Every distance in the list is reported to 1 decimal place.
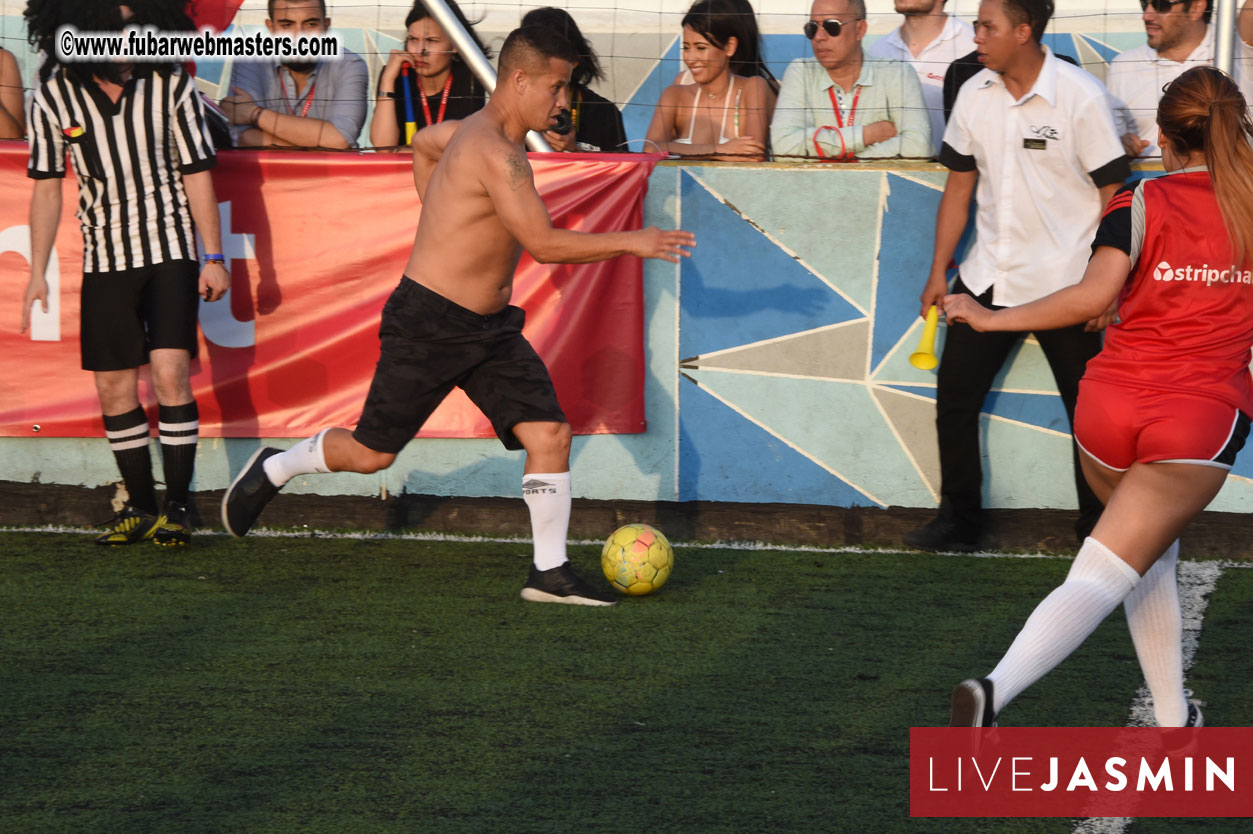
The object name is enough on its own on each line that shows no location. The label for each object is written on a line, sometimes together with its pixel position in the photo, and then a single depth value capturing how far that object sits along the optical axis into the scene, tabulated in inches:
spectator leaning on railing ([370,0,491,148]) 539.2
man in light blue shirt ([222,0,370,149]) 540.7
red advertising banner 516.1
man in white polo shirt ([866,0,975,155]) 569.3
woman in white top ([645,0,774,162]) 533.3
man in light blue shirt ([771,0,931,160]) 517.7
